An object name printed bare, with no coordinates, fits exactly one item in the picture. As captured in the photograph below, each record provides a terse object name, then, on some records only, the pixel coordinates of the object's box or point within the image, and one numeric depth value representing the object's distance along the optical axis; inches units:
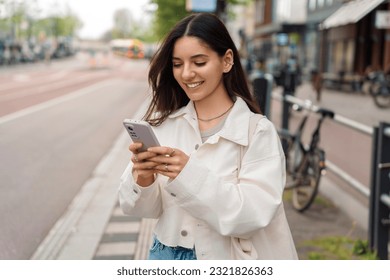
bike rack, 152.5
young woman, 66.6
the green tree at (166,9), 1069.5
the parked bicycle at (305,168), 217.6
